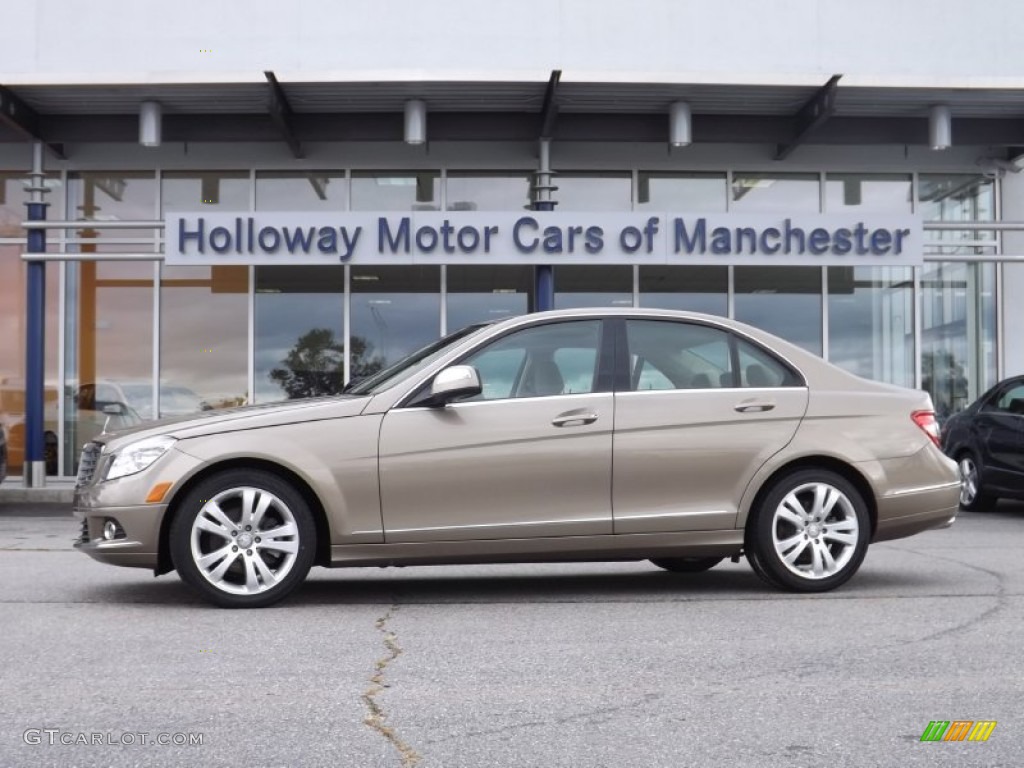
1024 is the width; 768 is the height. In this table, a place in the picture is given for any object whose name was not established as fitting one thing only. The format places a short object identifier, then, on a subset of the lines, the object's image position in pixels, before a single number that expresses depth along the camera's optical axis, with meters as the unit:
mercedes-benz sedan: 6.64
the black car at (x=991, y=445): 13.40
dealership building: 16.09
